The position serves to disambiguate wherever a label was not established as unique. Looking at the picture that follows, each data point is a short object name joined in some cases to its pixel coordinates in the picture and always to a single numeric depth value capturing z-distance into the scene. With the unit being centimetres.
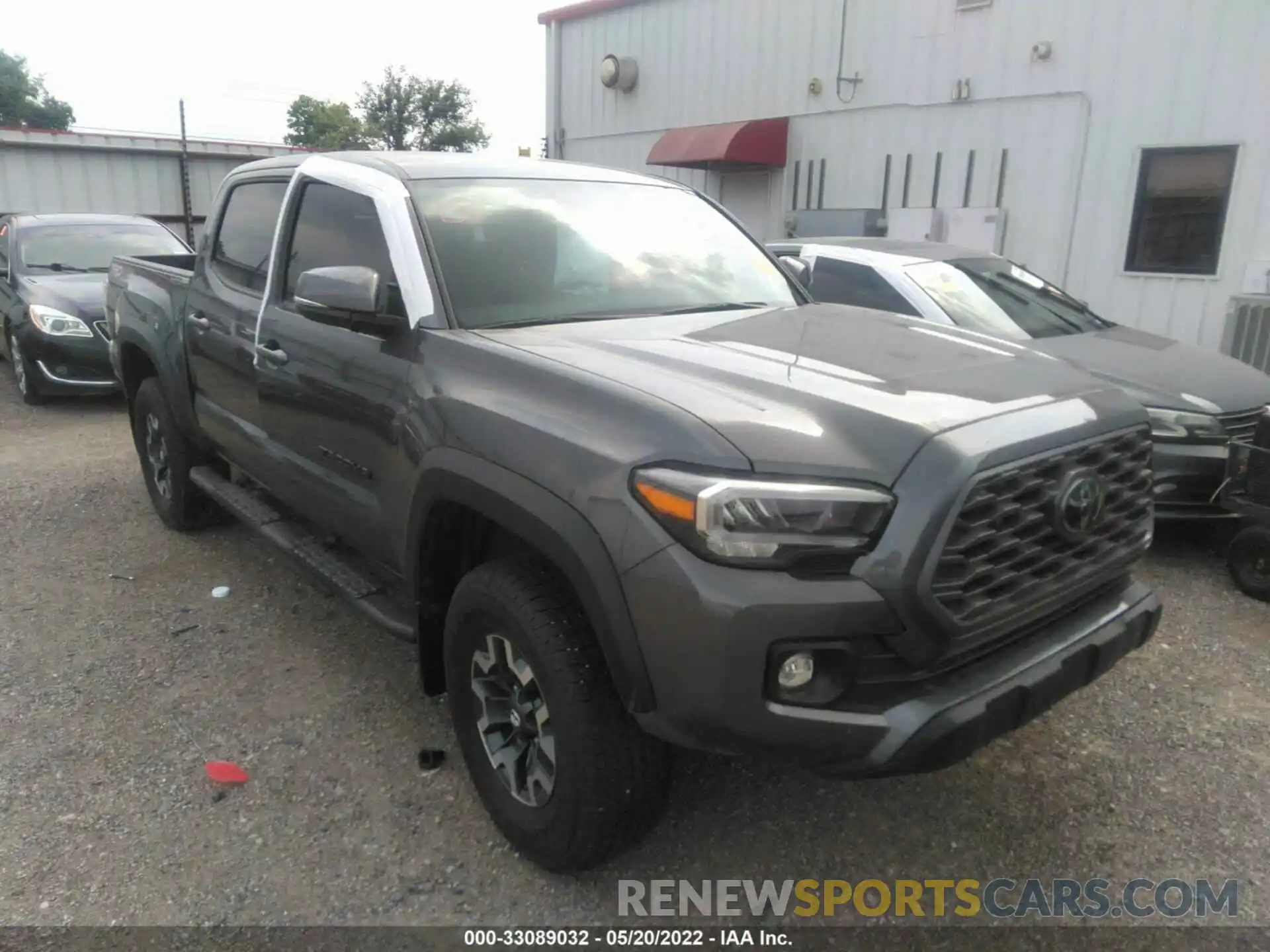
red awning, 1188
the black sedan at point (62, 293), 804
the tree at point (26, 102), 6028
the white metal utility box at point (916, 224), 1045
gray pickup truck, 200
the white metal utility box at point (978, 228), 992
